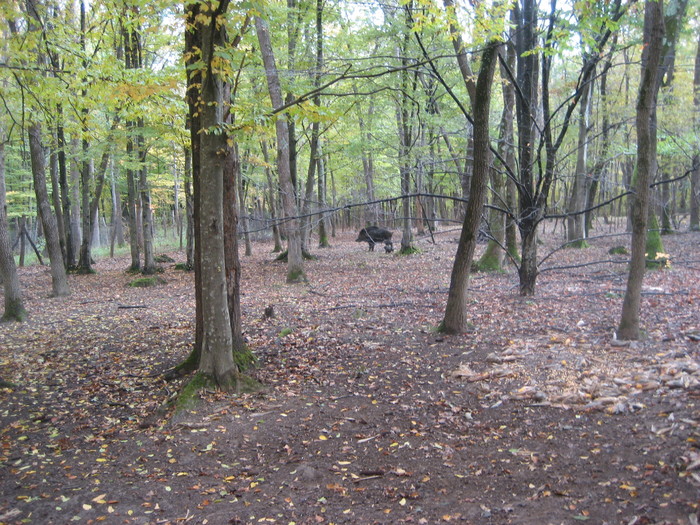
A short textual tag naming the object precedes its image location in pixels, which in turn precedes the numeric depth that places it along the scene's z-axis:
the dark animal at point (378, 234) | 20.36
